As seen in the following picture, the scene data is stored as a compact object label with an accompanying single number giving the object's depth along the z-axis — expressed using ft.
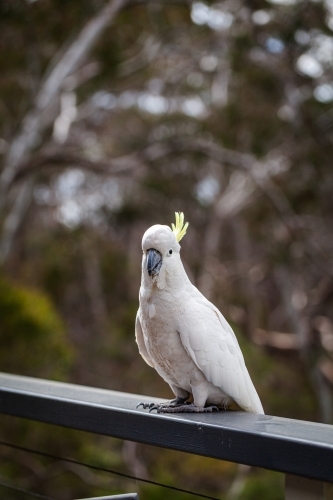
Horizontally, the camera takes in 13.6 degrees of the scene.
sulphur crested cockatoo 8.41
